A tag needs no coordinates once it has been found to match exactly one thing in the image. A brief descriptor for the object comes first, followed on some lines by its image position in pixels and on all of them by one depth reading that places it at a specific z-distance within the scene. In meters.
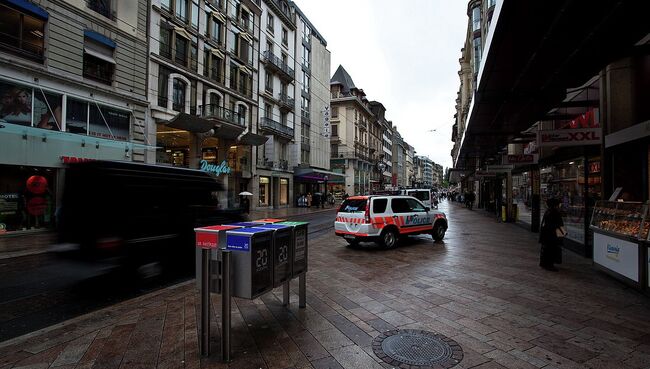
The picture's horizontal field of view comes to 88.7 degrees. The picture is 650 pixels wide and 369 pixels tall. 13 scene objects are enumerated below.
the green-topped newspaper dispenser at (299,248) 4.76
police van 10.60
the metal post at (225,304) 3.54
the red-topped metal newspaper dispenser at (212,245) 3.65
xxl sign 9.27
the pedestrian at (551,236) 7.86
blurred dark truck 6.20
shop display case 6.00
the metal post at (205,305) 3.66
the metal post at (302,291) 5.17
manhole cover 3.55
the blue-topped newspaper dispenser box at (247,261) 3.66
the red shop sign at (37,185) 14.48
